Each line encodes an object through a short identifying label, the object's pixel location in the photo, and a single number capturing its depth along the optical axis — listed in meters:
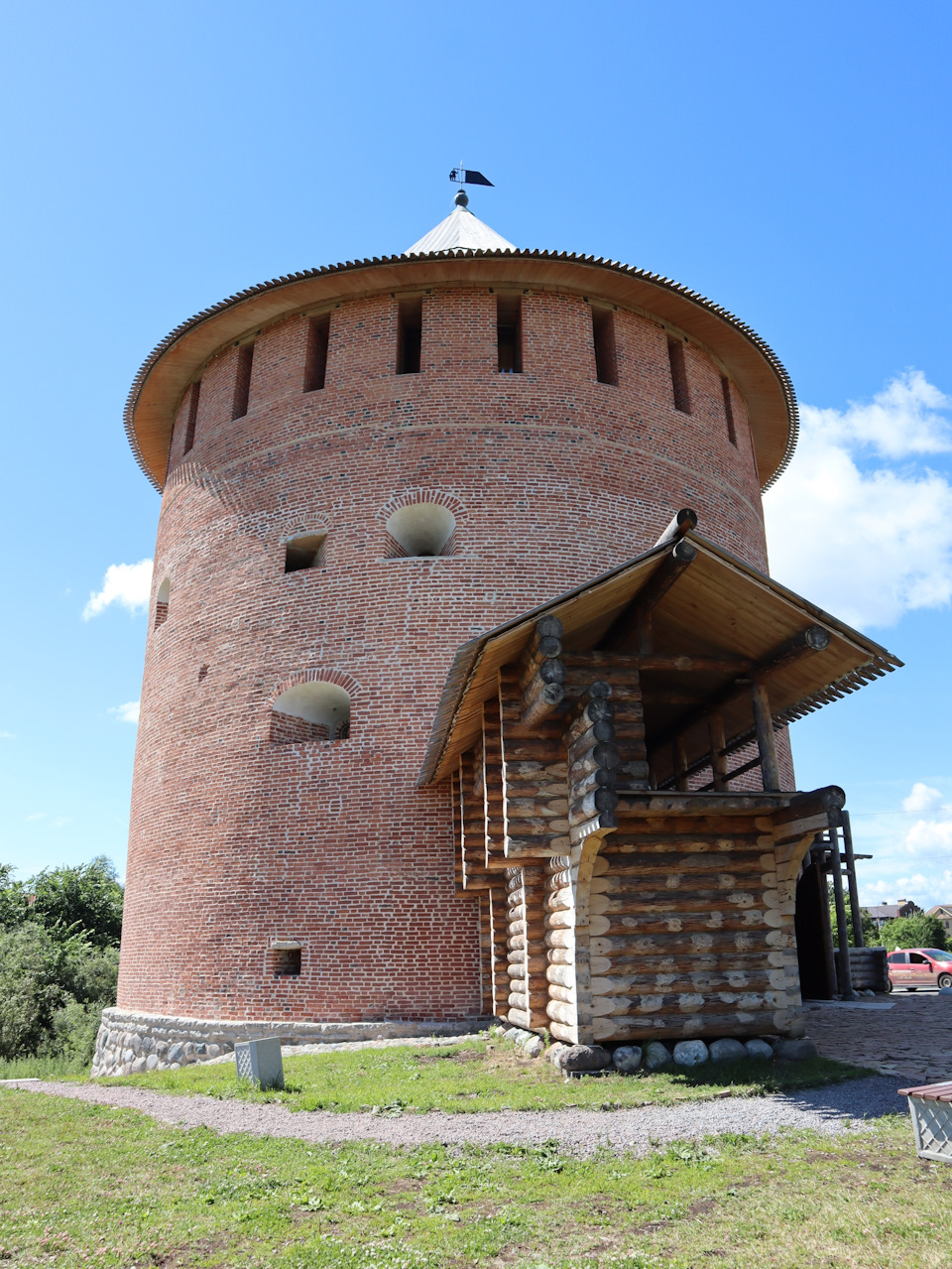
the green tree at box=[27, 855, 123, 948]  25.00
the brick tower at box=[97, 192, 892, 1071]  11.23
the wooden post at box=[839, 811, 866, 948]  15.64
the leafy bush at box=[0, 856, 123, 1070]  16.30
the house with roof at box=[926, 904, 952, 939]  66.40
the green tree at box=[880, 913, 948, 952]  40.53
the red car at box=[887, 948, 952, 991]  21.88
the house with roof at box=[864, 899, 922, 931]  65.57
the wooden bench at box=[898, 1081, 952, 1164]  4.49
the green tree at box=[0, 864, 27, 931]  24.33
